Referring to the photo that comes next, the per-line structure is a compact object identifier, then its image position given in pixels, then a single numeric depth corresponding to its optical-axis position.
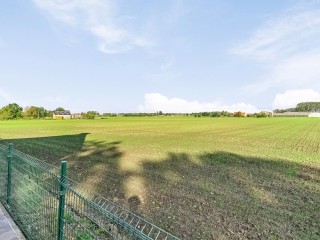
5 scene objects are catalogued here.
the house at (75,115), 92.38
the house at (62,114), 90.47
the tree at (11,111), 80.55
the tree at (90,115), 76.95
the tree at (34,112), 89.85
